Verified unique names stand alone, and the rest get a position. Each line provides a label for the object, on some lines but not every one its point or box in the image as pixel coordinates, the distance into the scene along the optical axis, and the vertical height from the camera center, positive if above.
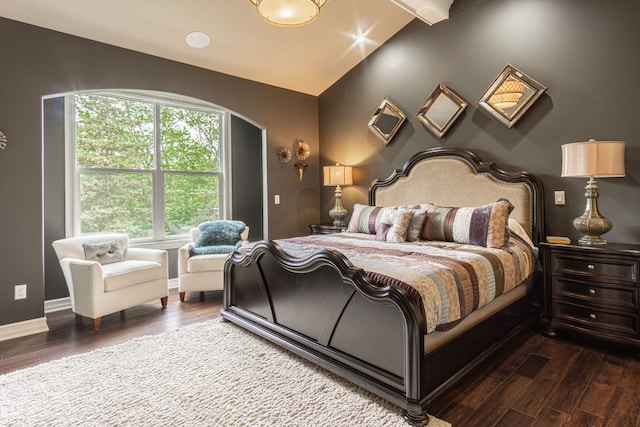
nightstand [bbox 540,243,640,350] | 2.44 -0.61
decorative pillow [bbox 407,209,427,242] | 3.15 -0.14
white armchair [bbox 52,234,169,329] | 3.08 -0.54
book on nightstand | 2.83 -0.25
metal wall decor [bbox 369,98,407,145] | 4.29 +1.14
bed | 1.79 -0.55
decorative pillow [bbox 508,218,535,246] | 3.04 -0.18
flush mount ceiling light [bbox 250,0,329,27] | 2.34 +1.39
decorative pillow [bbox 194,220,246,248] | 4.22 -0.24
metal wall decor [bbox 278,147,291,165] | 4.89 +0.81
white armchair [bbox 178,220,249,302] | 3.87 -0.63
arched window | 4.04 +0.64
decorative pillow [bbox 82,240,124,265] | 3.49 -0.38
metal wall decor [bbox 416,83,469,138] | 3.75 +1.11
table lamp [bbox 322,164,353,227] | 4.67 +0.43
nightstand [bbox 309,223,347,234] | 4.62 -0.22
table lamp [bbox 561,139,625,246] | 2.56 +0.30
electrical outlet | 3.03 -0.65
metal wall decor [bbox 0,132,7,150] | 2.93 +0.63
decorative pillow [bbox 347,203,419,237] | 3.67 -0.08
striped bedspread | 1.85 -0.35
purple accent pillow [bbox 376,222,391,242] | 3.20 -0.19
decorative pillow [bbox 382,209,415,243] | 3.10 -0.11
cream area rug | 1.79 -1.03
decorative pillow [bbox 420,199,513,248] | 2.77 -0.12
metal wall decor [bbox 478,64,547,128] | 3.24 +1.09
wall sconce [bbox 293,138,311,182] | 5.06 +0.86
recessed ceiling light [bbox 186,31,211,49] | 3.61 +1.83
